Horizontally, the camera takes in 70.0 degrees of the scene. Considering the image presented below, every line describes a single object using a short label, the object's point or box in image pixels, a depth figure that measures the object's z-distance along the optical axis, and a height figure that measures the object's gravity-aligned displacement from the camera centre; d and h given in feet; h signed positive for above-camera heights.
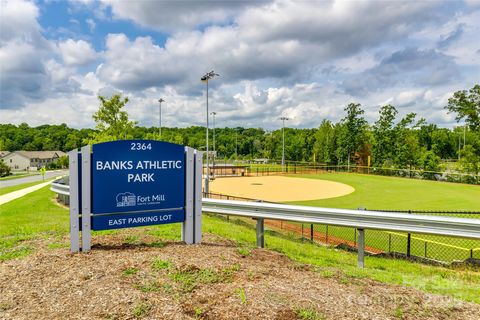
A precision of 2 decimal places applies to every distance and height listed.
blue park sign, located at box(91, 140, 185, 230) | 19.15 -1.85
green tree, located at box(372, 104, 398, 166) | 211.41 +8.94
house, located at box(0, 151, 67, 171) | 375.45 -8.24
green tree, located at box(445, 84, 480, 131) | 177.88 +24.28
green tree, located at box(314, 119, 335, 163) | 270.67 +8.13
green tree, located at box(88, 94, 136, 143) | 95.35 +9.39
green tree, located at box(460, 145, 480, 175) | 160.45 -3.91
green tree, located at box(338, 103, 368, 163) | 230.89 +14.05
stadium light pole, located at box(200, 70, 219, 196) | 108.63 +24.07
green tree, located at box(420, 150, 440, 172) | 184.55 -4.93
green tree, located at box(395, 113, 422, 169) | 202.97 +3.89
